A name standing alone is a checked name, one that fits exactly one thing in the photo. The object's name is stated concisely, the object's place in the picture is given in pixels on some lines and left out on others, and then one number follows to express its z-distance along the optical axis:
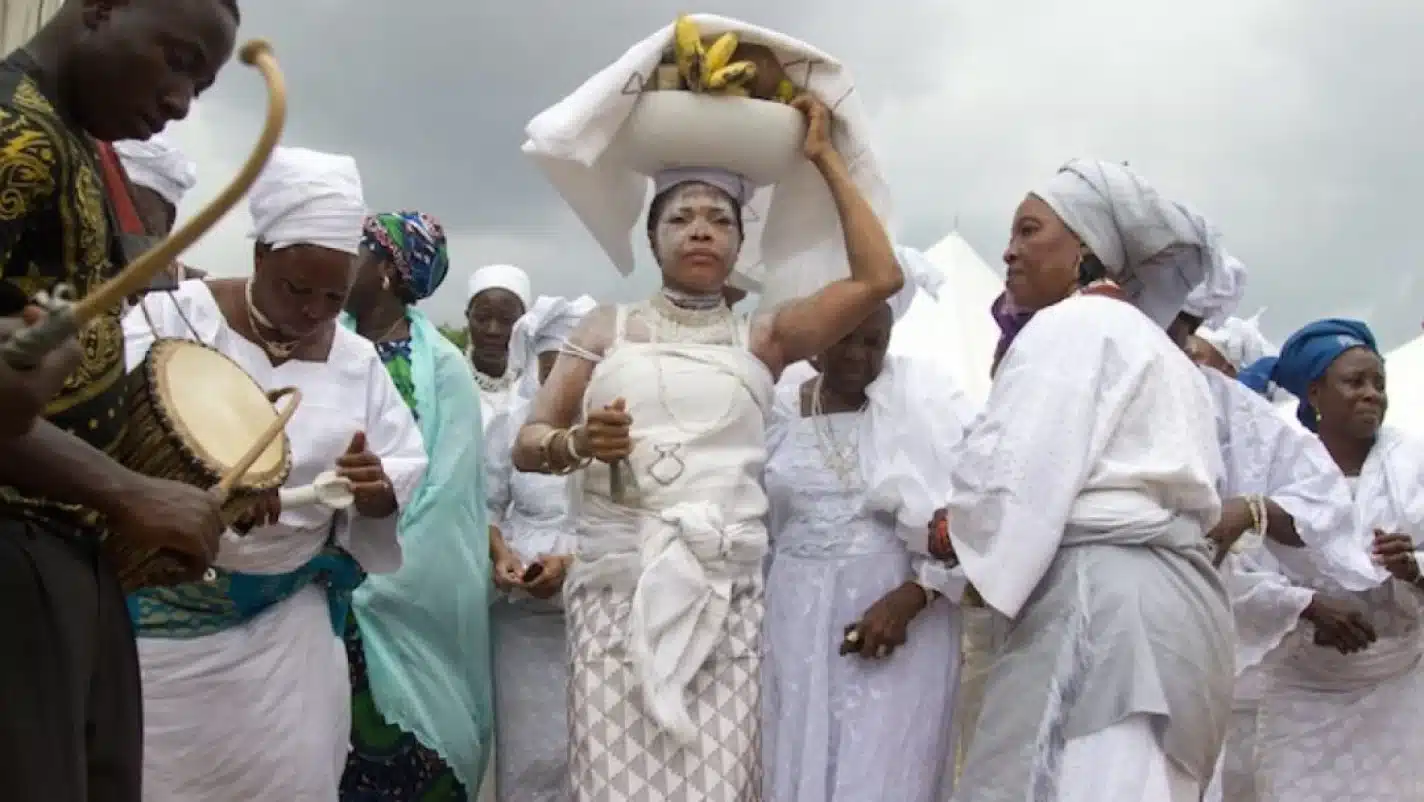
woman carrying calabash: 4.12
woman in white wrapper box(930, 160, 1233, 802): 3.93
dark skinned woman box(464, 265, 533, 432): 8.44
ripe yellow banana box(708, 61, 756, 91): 4.41
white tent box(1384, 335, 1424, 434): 13.63
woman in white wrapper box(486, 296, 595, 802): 6.26
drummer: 2.34
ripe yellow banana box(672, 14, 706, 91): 4.43
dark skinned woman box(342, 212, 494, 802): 5.48
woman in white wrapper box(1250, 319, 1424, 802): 6.45
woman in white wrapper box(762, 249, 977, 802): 5.40
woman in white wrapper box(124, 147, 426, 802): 4.26
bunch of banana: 4.42
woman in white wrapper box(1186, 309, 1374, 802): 6.20
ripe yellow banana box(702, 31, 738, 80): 4.42
